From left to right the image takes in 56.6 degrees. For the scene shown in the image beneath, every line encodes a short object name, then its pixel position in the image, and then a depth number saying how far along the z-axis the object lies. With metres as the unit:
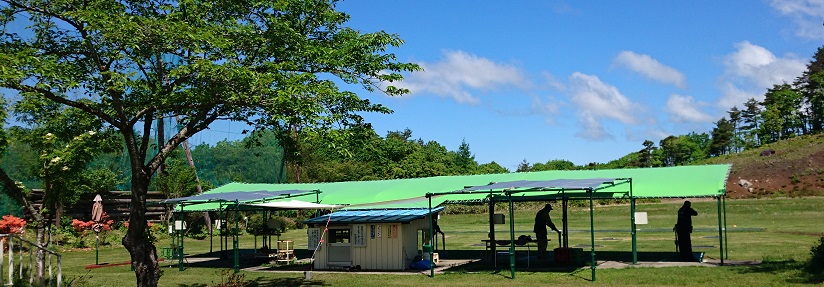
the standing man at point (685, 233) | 21.52
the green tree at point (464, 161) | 79.49
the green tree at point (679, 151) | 128.75
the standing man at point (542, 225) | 23.56
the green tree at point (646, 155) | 124.12
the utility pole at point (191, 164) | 46.56
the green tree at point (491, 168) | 80.51
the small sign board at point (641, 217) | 20.38
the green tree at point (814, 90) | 118.62
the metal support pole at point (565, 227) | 23.84
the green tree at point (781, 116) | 123.38
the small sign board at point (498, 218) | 22.23
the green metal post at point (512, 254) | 19.09
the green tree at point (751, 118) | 134.50
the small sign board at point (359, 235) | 23.75
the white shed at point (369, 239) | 23.19
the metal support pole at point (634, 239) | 21.06
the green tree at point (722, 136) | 127.94
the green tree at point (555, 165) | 100.94
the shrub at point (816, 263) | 16.61
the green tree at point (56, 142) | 15.01
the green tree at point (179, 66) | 13.00
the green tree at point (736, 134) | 132.25
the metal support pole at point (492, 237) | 22.66
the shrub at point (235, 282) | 16.94
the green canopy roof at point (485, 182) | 22.59
